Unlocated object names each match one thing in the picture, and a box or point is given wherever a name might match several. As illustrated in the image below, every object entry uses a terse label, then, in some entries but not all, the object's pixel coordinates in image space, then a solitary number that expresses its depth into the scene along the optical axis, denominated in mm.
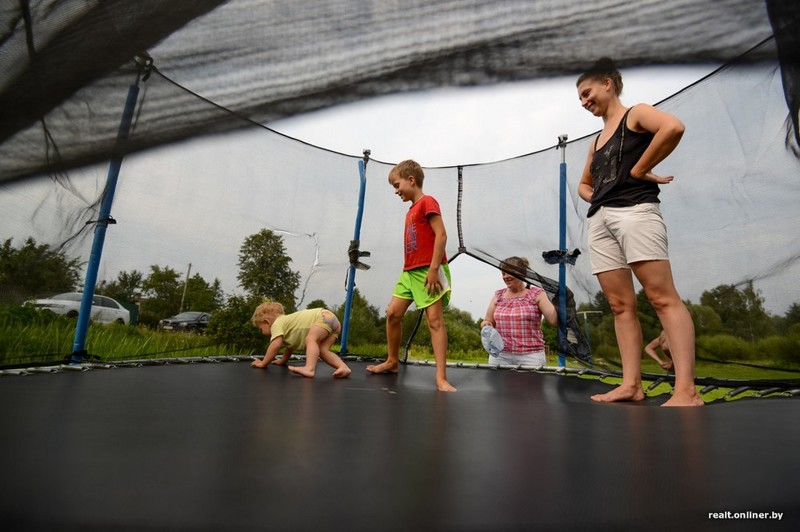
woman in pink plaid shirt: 2670
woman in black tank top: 1240
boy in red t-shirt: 1784
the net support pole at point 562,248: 2547
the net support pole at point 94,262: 1828
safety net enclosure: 1123
